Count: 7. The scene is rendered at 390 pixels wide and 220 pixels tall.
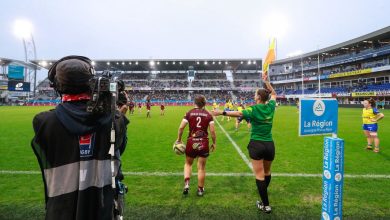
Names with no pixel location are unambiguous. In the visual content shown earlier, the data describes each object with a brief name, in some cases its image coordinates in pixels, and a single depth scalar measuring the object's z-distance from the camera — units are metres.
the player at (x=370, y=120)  9.14
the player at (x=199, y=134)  5.14
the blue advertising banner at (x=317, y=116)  3.09
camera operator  1.61
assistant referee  4.33
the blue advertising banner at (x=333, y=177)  2.95
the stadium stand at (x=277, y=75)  48.12
